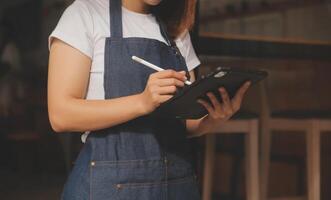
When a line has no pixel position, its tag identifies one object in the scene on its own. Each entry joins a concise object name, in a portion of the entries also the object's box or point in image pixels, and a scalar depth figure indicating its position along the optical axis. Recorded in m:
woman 2.14
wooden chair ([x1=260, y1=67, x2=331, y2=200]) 3.59
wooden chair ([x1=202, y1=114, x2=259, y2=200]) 3.51
